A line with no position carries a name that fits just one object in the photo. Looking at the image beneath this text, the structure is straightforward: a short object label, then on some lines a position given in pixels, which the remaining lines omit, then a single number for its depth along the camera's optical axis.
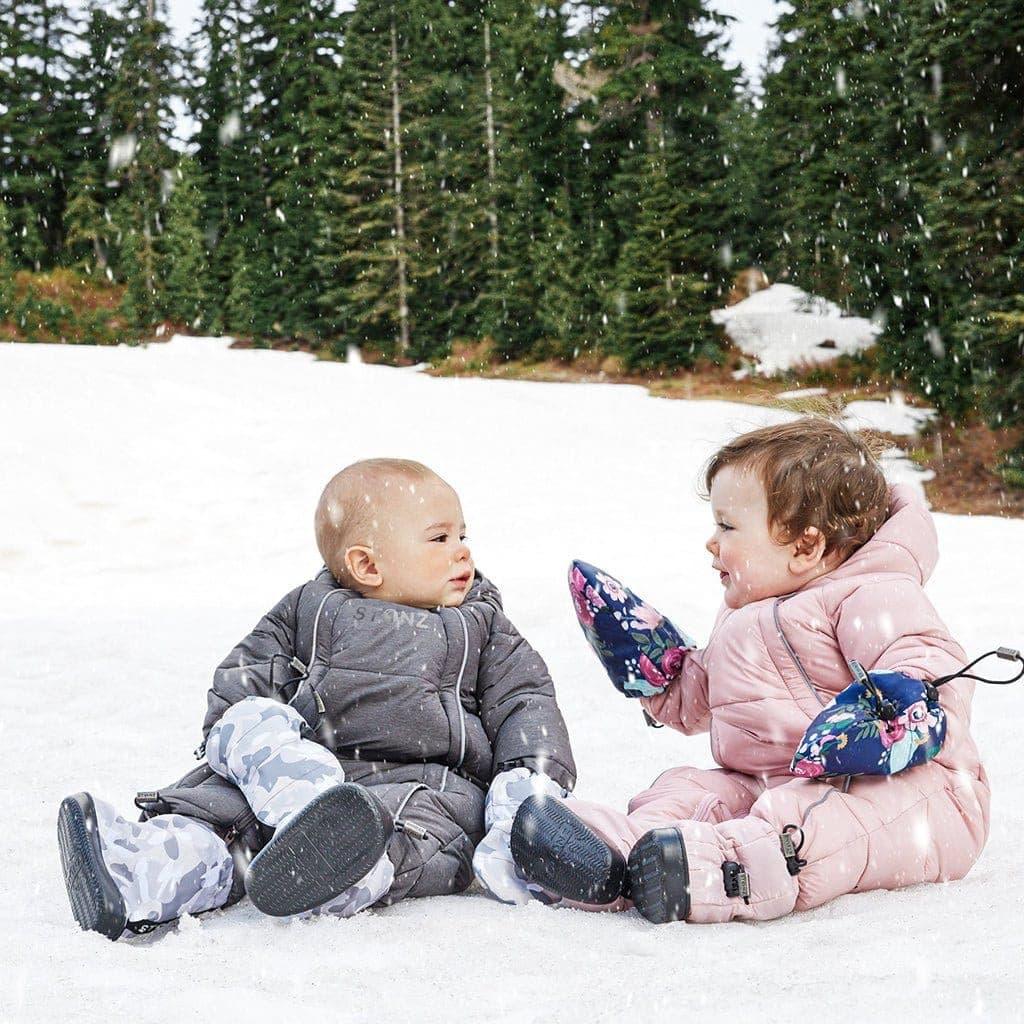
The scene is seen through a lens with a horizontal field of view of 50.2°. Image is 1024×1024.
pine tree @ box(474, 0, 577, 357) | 22.52
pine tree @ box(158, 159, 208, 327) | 28.64
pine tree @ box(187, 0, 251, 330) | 29.48
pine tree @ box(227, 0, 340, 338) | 27.30
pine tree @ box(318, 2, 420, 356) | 25.00
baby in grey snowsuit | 2.06
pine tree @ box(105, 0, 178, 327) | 28.92
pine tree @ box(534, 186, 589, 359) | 21.12
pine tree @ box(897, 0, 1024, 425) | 11.00
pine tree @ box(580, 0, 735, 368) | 19.11
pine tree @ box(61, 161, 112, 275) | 30.83
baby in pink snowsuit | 2.13
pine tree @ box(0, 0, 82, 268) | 31.86
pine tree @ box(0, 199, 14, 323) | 26.73
